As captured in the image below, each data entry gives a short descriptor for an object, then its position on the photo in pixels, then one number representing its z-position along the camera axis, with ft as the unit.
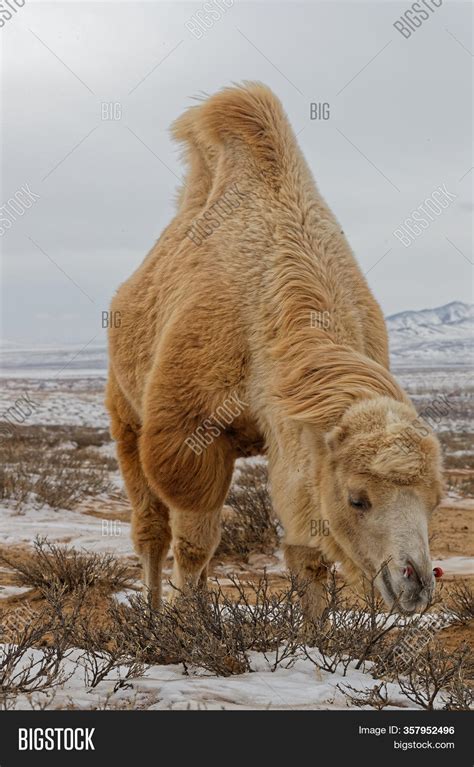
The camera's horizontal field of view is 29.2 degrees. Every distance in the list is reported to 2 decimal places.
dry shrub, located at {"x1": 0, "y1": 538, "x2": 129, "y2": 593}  22.43
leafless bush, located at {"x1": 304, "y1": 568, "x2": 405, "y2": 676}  13.60
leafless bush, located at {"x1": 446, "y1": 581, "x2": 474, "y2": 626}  20.71
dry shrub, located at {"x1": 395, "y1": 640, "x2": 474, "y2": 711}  12.53
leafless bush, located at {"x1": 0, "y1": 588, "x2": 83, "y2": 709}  12.21
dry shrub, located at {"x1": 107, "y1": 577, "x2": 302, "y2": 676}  13.37
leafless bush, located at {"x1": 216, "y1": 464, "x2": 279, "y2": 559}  29.55
